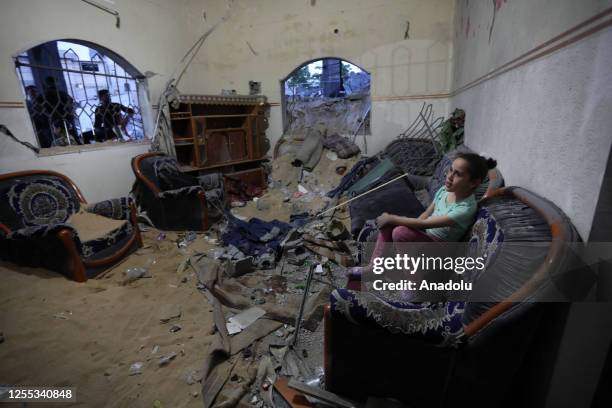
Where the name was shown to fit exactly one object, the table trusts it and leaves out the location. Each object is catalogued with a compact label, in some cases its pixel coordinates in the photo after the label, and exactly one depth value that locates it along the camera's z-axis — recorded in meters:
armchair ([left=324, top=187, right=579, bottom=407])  0.93
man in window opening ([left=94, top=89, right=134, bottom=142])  3.90
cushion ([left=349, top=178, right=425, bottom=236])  2.68
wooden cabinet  4.45
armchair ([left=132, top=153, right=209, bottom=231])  3.52
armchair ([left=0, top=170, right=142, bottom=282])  2.34
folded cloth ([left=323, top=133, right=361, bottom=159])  5.13
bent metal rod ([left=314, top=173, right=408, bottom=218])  3.11
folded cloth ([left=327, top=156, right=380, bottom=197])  4.34
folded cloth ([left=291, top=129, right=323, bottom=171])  5.12
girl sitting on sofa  1.49
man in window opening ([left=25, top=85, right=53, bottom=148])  3.15
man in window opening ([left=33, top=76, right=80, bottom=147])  3.32
